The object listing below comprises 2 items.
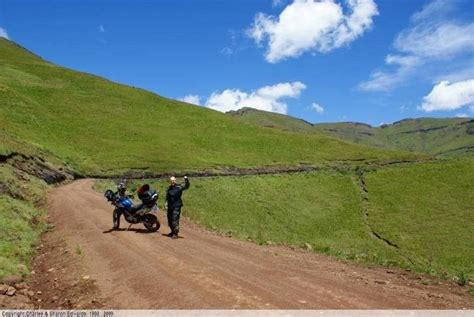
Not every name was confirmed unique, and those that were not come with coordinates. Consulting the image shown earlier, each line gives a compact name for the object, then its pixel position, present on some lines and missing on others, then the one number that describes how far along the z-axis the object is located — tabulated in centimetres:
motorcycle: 2530
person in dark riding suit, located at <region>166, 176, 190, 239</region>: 2455
